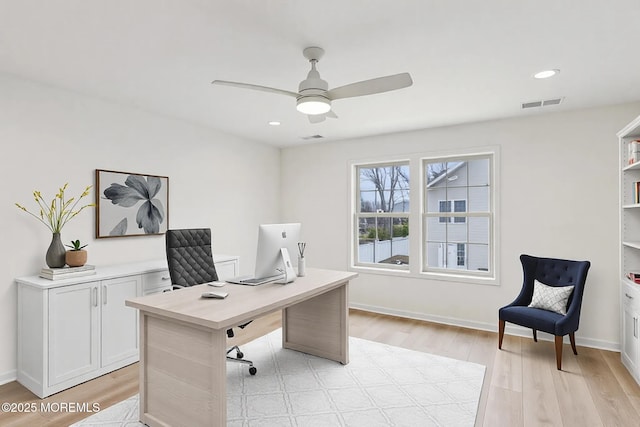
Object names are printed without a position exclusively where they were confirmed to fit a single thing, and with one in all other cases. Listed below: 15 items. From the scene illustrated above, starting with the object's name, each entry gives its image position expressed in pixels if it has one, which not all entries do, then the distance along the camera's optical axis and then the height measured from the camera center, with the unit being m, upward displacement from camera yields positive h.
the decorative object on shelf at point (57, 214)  2.85 +0.01
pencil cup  3.01 -0.43
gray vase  2.84 -0.31
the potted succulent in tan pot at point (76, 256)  2.90 -0.34
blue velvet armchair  3.12 -0.84
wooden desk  1.91 -0.74
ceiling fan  2.08 +0.79
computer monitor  2.68 -0.24
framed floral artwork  3.40 +0.12
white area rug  2.34 -1.34
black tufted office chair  3.13 -0.41
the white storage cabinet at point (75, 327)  2.64 -0.90
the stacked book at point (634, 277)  2.95 -0.52
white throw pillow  3.35 -0.79
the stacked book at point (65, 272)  2.75 -0.46
